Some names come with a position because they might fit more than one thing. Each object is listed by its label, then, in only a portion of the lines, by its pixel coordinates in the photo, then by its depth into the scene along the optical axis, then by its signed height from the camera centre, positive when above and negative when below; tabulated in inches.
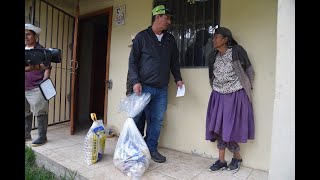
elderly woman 91.0 -4.3
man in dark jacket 101.7 +8.0
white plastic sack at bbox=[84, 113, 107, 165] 98.1 -24.3
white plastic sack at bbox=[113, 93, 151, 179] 86.9 -25.3
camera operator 119.6 -8.4
